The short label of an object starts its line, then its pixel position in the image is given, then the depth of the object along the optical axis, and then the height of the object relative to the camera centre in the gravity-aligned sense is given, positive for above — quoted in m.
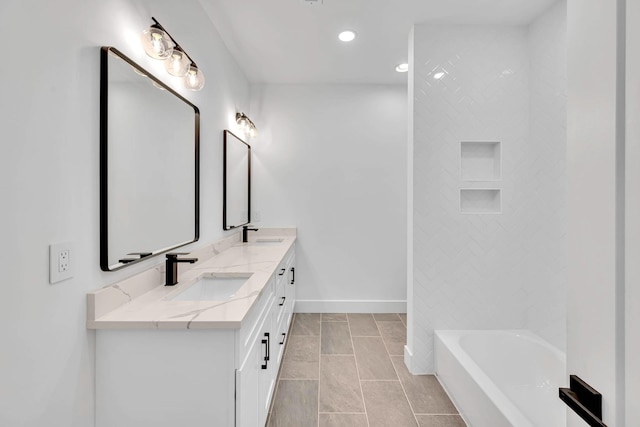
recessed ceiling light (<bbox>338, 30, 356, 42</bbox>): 2.69 +1.44
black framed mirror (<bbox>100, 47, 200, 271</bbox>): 1.33 +0.23
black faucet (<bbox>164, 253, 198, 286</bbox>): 1.71 -0.30
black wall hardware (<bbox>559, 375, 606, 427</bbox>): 0.57 -0.34
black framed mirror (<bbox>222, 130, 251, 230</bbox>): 2.89 +0.28
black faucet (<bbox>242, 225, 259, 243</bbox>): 3.43 -0.22
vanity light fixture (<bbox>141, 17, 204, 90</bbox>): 1.55 +0.78
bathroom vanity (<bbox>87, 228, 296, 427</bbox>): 1.23 -0.58
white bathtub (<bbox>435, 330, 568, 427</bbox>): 1.77 -1.04
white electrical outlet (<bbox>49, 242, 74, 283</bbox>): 1.07 -0.17
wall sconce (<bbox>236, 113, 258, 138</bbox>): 3.21 +0.87
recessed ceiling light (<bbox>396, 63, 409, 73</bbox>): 3.31 +1.45
